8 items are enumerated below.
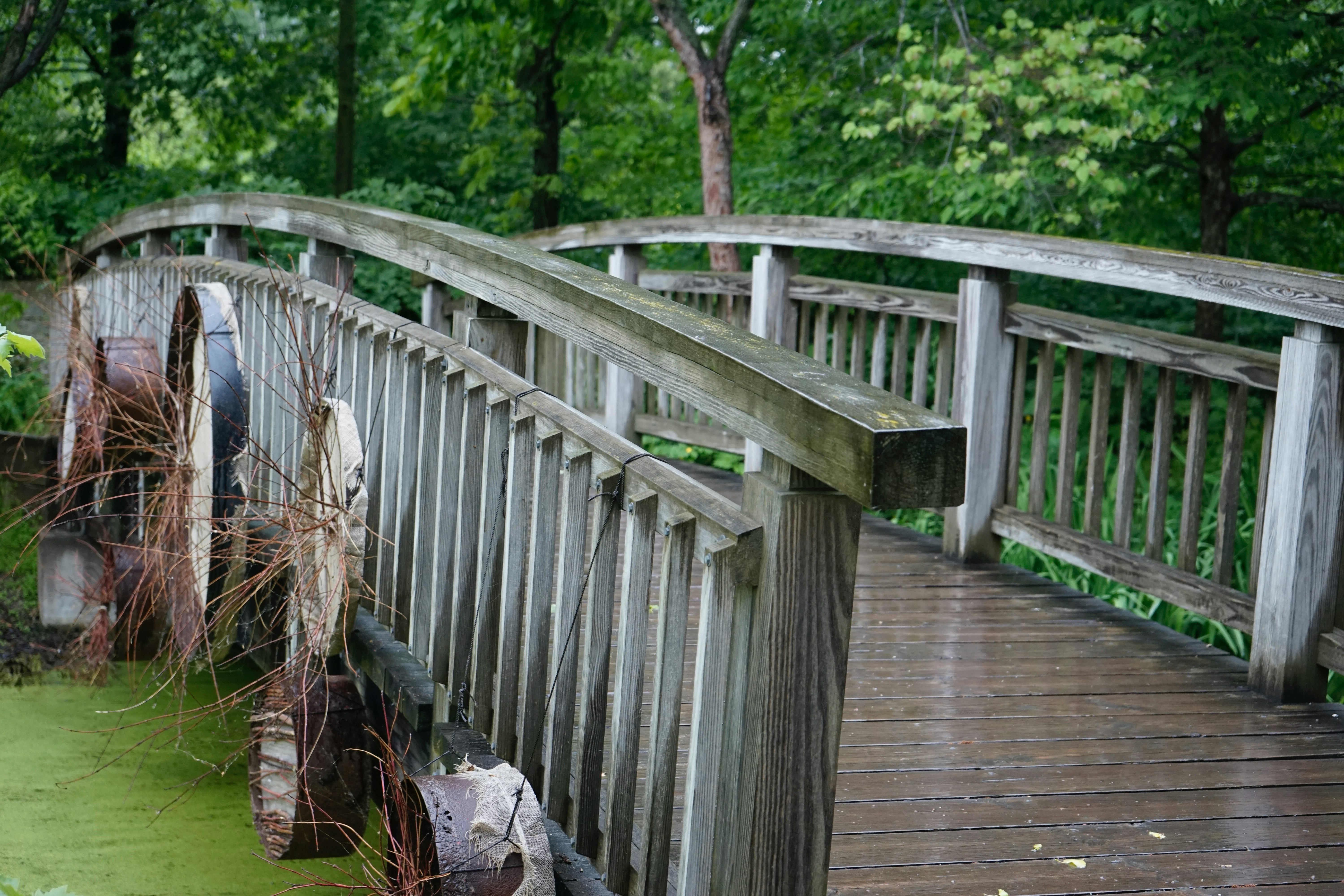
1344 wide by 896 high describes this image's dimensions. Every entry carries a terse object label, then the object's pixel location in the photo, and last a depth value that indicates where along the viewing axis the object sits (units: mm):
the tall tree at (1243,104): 7887
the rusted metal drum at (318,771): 3238
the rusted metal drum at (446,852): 2193
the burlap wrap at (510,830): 2209
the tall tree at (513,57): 10914
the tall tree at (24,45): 7414
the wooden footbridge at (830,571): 1729
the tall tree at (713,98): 9555
